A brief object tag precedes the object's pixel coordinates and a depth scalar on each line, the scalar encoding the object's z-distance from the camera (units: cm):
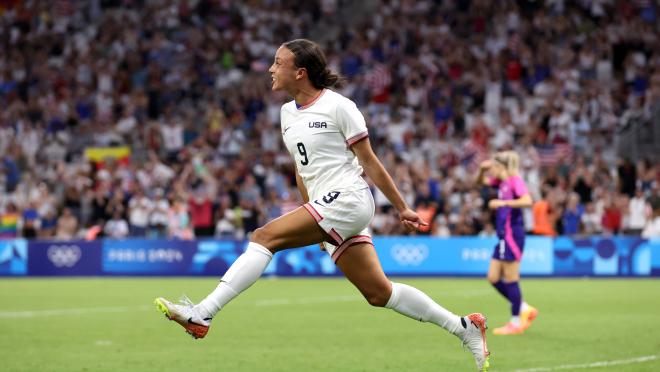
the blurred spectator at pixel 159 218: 2862
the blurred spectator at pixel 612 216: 2614
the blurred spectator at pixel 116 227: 2869
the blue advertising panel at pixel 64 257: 2773
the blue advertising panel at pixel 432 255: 2592
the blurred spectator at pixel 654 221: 2527
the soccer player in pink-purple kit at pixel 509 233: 1401
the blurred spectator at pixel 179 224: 2792
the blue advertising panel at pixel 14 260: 2780
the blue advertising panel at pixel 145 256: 2734
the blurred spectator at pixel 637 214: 2578
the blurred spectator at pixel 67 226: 2908
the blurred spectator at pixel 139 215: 2891
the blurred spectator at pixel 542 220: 2216
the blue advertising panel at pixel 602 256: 2512
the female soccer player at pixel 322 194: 802
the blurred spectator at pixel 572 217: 2631
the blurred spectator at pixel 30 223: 2939
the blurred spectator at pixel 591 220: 2642
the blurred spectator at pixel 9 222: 2953
